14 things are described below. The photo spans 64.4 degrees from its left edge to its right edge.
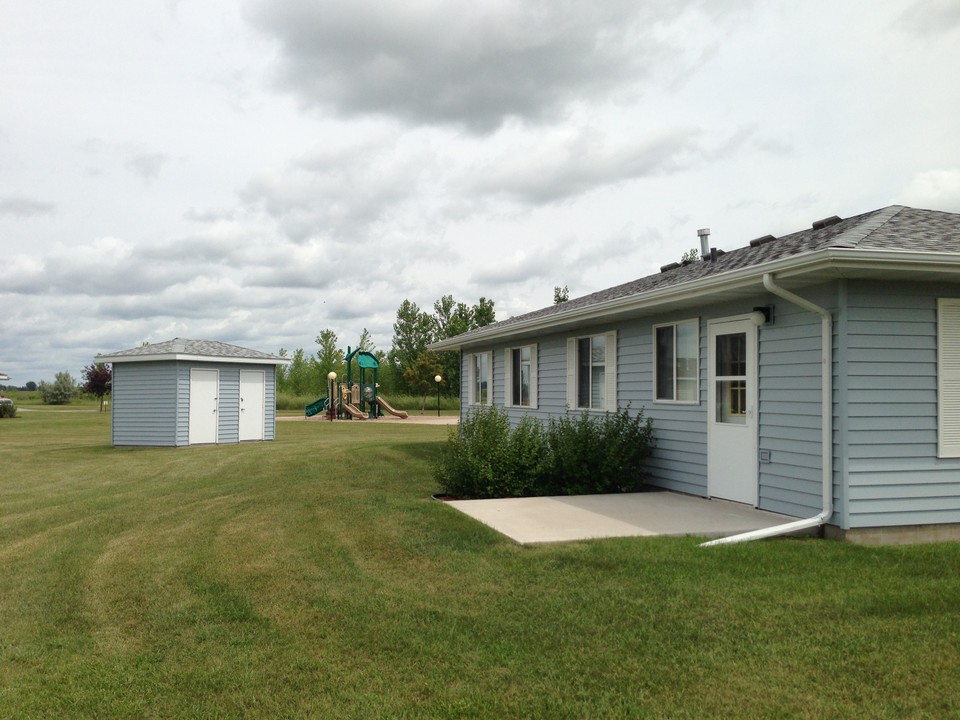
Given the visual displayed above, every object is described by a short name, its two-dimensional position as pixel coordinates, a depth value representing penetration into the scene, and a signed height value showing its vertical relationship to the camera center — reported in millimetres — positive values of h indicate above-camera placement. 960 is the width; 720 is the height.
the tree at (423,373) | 49500 +745
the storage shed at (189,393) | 20250 -297
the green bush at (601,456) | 10180 -948
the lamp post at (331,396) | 36594 -594
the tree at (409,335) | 57250 +3859
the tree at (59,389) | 59094 -571
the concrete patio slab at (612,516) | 7289 -1400
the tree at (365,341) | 57094 +3221
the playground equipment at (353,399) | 37625 -761
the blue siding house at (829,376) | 6984 +114
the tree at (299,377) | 55375 +480
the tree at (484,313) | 50906 +4803
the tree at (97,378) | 43062 +229
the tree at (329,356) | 53938 +2018
